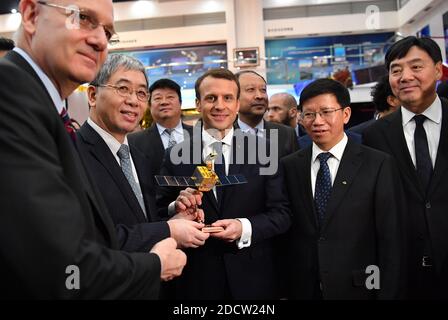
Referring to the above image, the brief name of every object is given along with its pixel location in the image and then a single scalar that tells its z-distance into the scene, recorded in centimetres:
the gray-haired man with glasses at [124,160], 164
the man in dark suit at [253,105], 345
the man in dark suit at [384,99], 347
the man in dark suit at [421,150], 211
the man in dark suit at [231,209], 200
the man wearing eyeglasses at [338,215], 199
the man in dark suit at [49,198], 83
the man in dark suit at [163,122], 376
